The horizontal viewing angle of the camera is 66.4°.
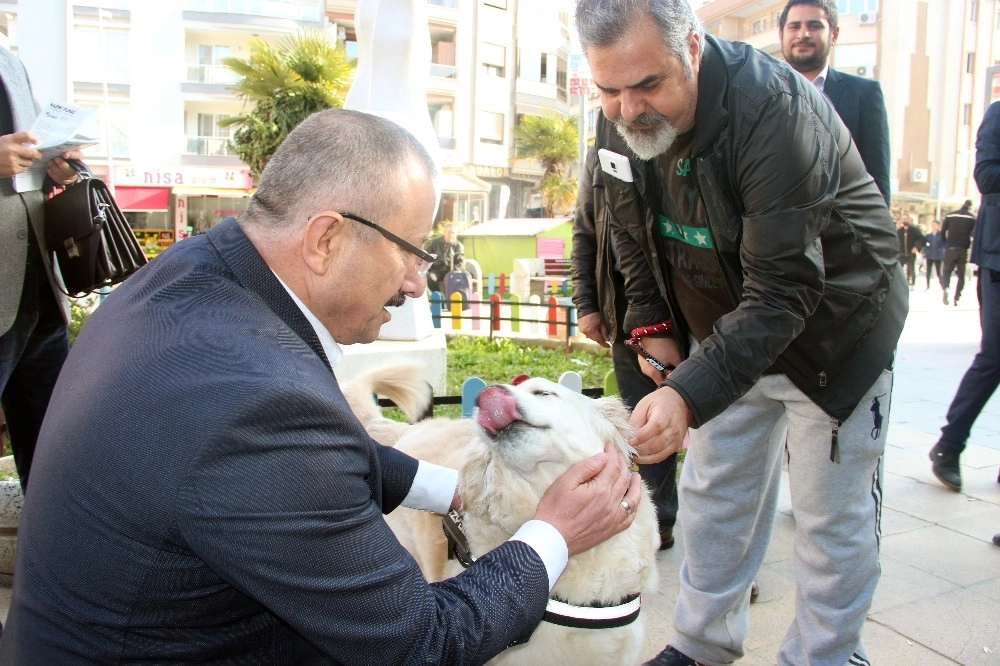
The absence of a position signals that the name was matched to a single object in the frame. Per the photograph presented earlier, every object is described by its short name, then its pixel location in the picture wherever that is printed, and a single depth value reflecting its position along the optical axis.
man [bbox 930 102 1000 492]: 3.95
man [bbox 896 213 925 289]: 19.36
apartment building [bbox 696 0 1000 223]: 44.16
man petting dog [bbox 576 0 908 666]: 1.99
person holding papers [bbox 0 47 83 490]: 2.60
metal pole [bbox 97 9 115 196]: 24.24
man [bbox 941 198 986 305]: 10.04
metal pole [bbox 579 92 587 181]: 20.66
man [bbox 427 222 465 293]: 14.94
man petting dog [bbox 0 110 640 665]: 1.10
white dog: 1.96
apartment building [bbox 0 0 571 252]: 29.16
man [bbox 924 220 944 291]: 20.13
